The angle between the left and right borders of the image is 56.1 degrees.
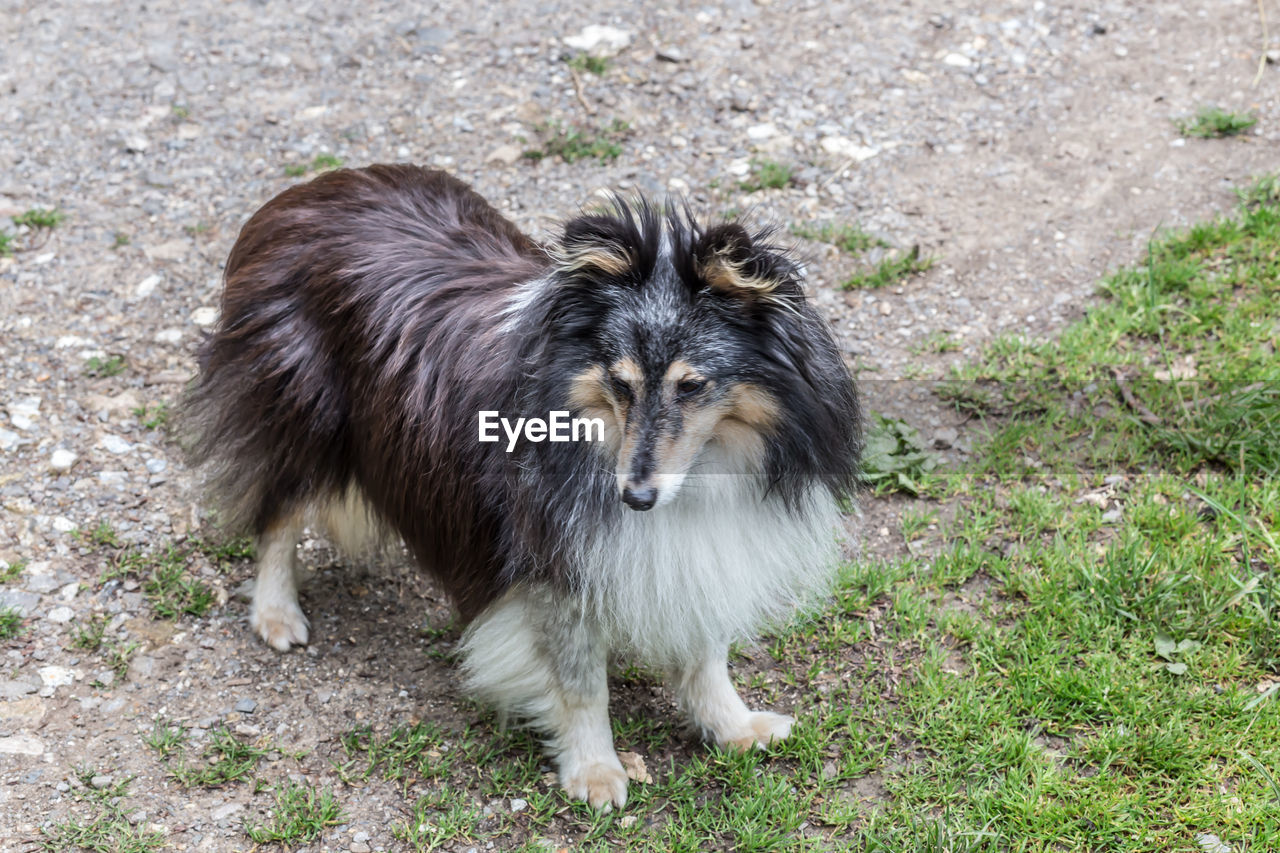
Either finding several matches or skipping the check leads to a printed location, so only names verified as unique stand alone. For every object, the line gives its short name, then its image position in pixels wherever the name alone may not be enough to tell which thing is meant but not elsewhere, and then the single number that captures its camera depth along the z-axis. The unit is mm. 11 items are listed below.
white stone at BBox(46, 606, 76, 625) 3795
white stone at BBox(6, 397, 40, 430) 4438
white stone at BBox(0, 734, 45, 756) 3365
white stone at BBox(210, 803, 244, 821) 3295
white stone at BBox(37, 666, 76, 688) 3600
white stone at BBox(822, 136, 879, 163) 5668
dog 2666
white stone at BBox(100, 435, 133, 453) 4400
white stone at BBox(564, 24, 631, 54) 6254
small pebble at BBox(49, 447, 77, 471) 4285
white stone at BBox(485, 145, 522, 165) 5672
